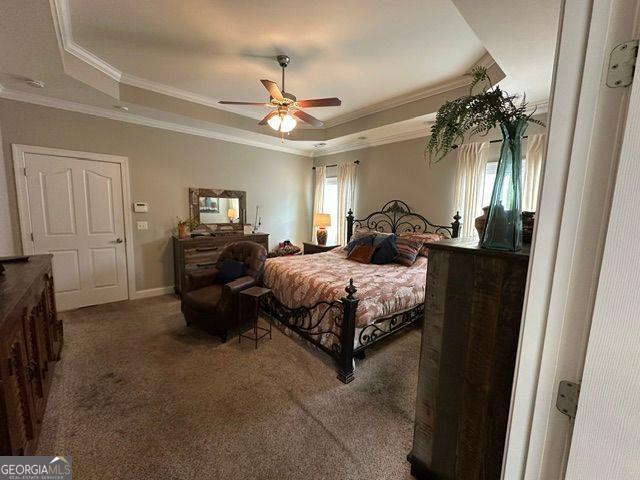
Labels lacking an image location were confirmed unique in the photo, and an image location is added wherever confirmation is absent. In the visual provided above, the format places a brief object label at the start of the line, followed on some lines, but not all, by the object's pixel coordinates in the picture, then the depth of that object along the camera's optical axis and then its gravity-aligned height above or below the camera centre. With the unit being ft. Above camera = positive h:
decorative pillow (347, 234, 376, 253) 13.03 -1.57
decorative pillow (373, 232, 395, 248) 12.53 -1.37
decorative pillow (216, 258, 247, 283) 10.63 -2.60
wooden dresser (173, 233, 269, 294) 13.26 -2.45
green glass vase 3.82 +0.26
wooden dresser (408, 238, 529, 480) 3.61 -2.19
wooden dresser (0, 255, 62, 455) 3.91 -2.80
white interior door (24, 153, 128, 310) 10.96 -1.05
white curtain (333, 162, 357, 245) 16.98 +1.00
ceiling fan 8.34 +3.27
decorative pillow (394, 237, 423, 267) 11.78 -1.76
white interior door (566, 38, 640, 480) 1.80 -0.95
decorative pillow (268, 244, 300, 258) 16.53 -2.75
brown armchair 9.09 -3.23
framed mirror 14.64 -0.18
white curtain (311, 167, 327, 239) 18.86 +1.26
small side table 9.13 -3.75
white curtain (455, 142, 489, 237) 11.54 +1.37
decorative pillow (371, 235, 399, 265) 12.03 -1.90
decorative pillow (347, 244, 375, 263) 12.20 -2.04
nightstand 16.24 -2.46
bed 7.57 -2.91
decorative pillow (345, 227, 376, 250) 13.61 -1.30
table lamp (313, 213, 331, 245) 17.17 -1.04
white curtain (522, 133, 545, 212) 9.74 +1.70
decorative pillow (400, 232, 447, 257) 12.32 -1.19
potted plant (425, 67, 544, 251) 3.84 +0.76
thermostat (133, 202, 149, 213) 12.96 -0.23
